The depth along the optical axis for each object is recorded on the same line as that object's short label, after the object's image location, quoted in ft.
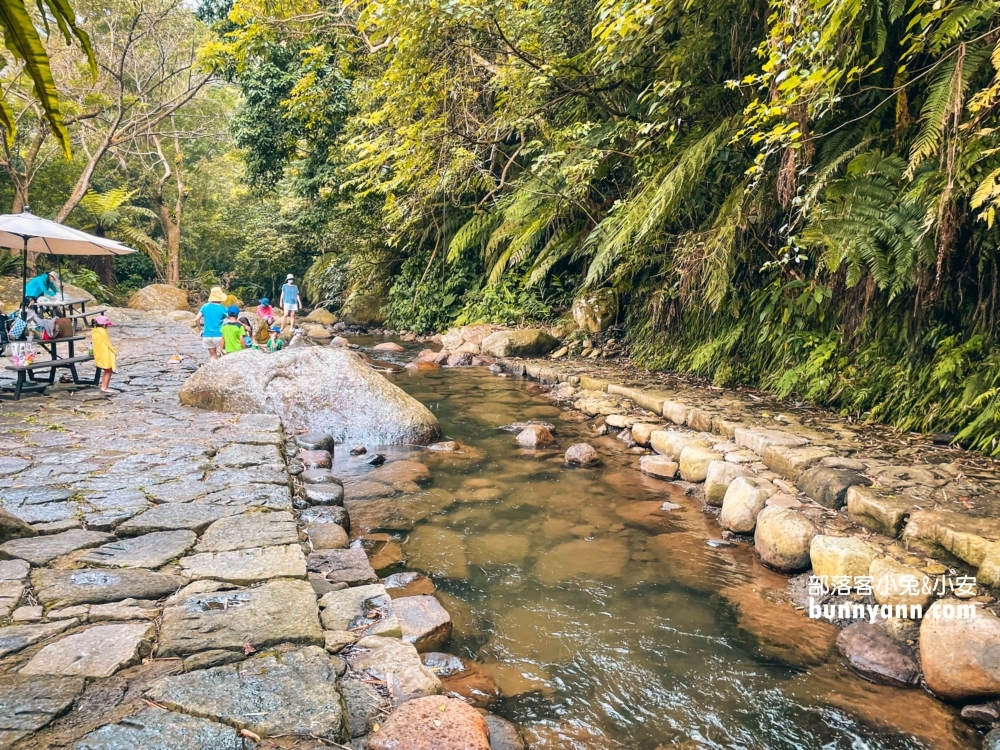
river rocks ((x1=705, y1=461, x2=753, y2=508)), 14.99
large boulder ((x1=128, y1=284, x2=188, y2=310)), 61.67
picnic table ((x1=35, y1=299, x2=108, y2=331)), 30.04
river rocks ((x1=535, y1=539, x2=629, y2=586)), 12.44
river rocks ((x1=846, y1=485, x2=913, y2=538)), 11.07
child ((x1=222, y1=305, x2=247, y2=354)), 27.02
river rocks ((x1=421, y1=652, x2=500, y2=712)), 8.87
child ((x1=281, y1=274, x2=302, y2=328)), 41.37
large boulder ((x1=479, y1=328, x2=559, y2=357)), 33.50
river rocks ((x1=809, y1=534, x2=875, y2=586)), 10.70
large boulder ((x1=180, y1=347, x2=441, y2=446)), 20.42
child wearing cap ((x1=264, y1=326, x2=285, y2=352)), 29.50
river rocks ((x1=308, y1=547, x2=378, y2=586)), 10.68
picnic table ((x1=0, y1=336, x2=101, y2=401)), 19.79
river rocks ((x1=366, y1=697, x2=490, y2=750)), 6.41
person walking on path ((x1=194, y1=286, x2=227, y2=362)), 26.43
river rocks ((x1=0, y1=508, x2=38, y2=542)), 9.36
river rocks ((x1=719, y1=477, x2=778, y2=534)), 13.60
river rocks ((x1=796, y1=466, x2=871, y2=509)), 12.50
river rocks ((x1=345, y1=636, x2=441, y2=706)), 7.36
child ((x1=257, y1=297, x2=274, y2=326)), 37.59
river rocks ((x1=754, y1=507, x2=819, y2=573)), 11.87
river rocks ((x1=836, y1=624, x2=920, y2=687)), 9.17
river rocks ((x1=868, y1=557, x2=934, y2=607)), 9.71
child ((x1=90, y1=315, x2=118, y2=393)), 21.34
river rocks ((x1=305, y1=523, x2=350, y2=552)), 12.25
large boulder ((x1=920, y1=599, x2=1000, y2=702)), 8.32
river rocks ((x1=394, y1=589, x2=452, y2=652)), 9.83
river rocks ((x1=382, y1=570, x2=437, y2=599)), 11.64
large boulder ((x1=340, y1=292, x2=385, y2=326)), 53.48
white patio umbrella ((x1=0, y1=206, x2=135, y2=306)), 22.12
